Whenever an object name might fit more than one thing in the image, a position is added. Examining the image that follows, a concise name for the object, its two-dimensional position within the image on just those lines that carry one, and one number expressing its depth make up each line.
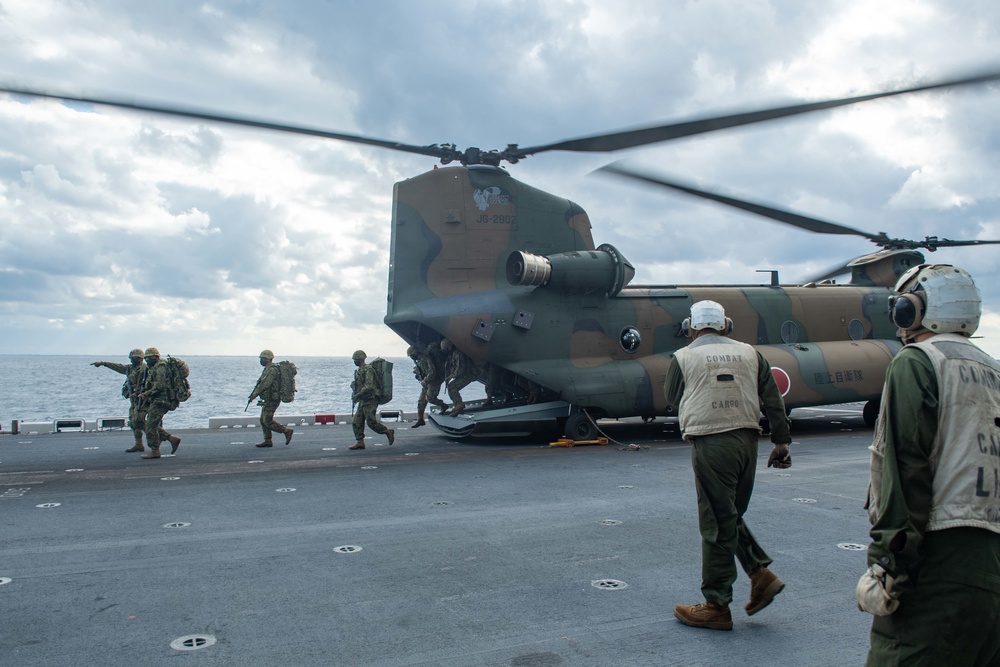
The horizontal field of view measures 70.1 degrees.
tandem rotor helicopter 11.94
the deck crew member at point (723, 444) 3.93
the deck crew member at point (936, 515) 2.16
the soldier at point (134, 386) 11.13
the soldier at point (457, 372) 12.25
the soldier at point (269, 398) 11.84
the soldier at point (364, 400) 11.40
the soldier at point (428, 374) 12.37
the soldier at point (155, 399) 10.78
